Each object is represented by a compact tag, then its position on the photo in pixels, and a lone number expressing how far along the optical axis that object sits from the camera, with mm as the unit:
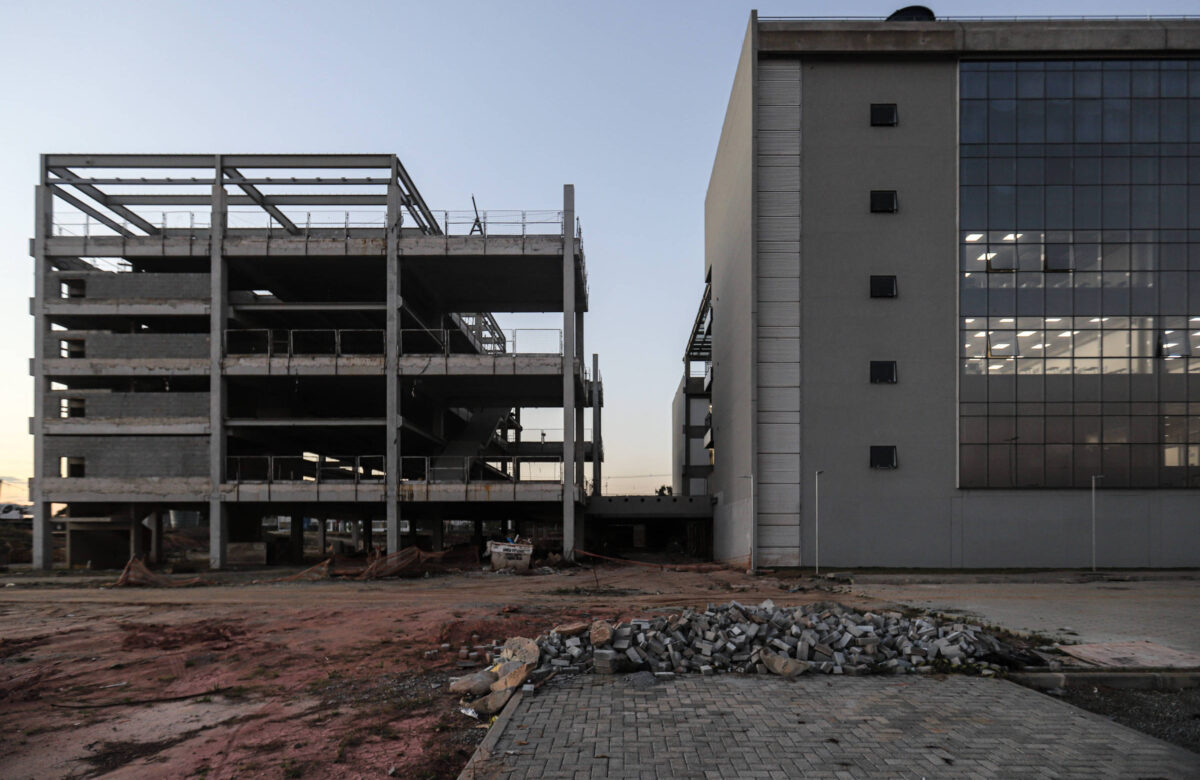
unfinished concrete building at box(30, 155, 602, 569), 31594
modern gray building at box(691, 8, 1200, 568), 28094
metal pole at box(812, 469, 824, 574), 27766
